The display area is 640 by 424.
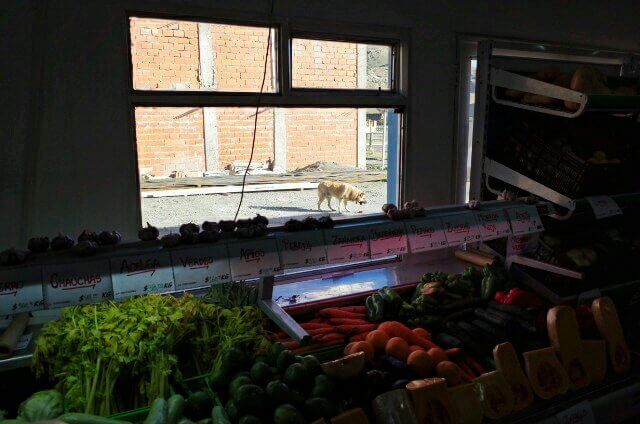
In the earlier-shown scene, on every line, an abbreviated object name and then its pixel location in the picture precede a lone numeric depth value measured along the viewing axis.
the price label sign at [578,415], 2.16
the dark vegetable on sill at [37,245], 1.83
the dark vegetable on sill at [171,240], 1.93
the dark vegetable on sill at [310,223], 2.23
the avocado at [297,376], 1.76
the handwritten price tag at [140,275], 1.78
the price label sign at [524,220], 2.75
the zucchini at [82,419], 1.58
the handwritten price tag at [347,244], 2.16
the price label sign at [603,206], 3.07
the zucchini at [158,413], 1.59
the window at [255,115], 2.95
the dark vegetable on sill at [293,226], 2.21
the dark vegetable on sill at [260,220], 2.26
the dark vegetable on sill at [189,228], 2.06
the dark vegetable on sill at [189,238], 1.98
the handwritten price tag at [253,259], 1.98
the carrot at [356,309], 2.86
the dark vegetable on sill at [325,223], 2.24
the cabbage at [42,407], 1.67
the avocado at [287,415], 1.57
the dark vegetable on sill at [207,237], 2.00
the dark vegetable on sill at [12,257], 1.69
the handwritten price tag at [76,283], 1.68
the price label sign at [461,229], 2.46
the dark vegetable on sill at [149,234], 2.00
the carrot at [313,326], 2.65
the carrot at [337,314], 2.79
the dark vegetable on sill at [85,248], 1.80
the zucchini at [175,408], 1.64
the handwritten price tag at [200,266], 1.87
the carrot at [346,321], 2.70
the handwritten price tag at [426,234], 2.35
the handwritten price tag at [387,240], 2.25
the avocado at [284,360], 1.84
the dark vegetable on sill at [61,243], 1.87
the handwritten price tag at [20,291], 1.61
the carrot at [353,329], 2.61
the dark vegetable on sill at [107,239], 1.92
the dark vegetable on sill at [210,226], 2.14
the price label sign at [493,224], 2.58
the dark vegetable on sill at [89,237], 1.97
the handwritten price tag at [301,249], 2.08
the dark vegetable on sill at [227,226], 2.16
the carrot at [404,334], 2.48
